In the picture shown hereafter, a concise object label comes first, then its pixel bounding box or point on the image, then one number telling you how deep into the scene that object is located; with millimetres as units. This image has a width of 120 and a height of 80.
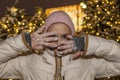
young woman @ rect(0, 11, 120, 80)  1709
